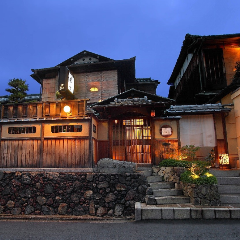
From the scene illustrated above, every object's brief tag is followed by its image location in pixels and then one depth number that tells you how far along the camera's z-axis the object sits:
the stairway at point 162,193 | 9.19
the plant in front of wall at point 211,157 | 13.28
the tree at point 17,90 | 21.72
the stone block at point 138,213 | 8.39
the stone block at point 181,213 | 8.12
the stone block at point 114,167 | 10.34
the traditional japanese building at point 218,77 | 14.52
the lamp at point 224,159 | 13.35
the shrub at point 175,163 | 10.45
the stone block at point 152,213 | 8.26
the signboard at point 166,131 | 14.01
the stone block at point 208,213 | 8.03
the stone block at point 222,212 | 7.99
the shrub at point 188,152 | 12.62
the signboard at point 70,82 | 19.25
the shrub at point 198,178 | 8.73
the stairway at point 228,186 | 9.05
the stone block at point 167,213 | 8.20
